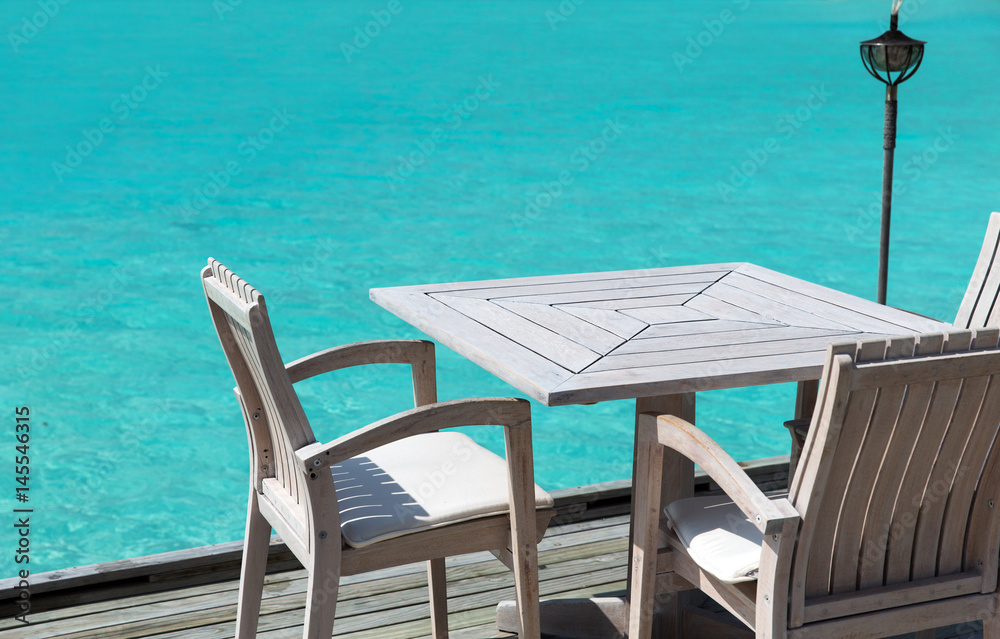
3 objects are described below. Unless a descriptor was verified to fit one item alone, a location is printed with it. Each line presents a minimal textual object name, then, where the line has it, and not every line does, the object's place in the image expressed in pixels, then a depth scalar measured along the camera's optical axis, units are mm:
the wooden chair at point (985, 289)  7707
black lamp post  9489
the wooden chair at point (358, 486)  6544
